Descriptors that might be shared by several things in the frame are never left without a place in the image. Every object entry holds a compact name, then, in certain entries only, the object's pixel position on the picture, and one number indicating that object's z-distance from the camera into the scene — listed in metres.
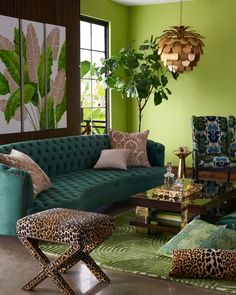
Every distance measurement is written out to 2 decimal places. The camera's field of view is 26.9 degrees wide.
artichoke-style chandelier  7.00
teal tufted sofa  4.20
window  7.64
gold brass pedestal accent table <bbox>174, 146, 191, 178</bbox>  6.20
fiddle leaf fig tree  7.42
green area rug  3.45
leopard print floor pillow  3.44
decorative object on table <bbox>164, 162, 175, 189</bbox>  4.78
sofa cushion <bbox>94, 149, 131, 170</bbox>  5.97
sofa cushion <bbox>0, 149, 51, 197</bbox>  4.49
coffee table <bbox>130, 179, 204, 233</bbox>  4.29
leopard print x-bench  3.18
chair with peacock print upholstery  6.80
